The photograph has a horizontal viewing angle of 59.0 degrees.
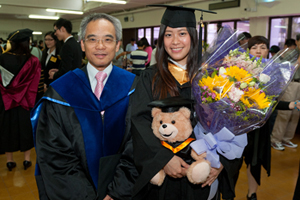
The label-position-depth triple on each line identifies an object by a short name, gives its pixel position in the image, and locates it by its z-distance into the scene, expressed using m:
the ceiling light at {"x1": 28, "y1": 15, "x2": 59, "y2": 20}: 13.79
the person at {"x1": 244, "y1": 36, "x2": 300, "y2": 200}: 2.38
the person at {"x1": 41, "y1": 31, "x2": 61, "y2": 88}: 4.16
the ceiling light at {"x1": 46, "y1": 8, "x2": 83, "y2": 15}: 11.26
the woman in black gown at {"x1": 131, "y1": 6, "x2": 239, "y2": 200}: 1.41
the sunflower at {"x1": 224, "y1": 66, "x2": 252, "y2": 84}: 1.32
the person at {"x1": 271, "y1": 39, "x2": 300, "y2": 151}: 4.40
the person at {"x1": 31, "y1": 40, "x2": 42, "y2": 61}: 8.29
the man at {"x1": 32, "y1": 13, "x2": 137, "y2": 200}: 1.53
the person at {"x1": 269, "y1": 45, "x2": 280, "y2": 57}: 5.56
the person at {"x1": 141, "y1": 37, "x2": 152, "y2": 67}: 7.43
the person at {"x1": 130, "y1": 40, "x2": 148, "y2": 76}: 6.50
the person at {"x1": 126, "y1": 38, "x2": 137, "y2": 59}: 10.17
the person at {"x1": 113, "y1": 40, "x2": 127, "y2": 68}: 7.34
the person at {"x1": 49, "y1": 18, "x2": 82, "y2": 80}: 3.82
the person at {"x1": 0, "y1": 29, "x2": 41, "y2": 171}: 3.37
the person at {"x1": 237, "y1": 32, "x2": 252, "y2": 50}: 3.90
